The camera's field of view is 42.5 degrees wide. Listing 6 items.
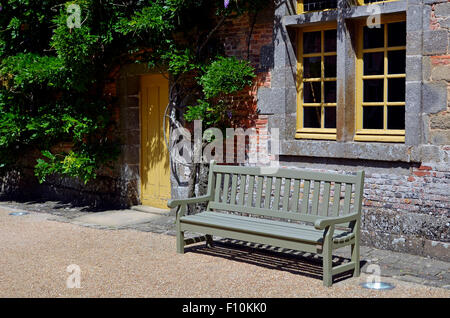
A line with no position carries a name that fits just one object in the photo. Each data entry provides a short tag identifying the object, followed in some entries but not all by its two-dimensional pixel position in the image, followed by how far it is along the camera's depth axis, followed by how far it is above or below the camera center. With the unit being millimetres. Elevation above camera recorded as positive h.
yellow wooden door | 9719 -195
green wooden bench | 5516 -905
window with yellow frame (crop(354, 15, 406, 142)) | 6902 +626
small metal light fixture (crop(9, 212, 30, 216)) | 9922 -1356
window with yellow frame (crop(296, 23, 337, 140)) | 7566 +676
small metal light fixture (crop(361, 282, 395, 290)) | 5343 -1428
